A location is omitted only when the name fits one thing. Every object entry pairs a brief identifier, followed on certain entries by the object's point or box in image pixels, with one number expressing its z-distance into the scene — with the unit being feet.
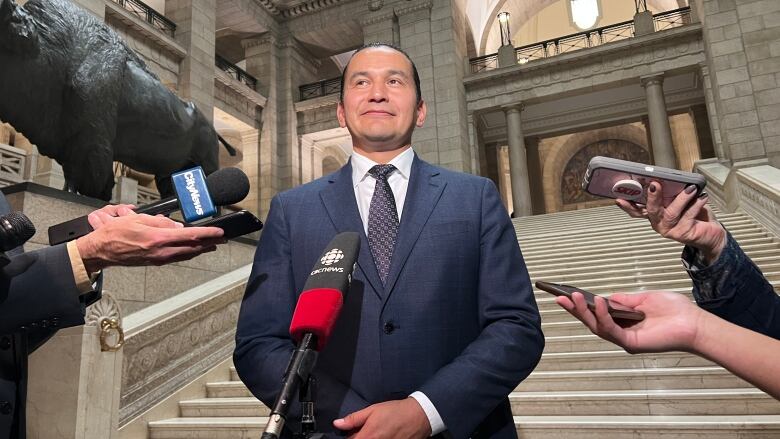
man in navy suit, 5.20
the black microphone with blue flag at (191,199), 4.76
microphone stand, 3.01
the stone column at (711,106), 53.36
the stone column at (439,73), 59.16
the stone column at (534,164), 76.33
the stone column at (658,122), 55.16
